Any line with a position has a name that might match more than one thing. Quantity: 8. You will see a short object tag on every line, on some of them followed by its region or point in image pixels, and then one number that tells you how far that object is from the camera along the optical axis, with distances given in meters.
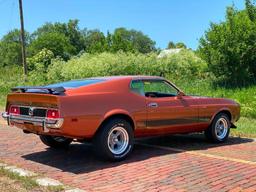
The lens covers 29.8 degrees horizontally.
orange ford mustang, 7.72
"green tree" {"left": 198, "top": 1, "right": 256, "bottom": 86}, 19.88
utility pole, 35.31
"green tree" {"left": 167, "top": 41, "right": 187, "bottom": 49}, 125.84
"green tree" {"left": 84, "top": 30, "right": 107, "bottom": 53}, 123.31
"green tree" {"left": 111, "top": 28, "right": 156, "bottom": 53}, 136.93
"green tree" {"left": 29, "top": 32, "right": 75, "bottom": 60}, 105.88
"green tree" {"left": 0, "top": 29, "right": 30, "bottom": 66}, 117.81
